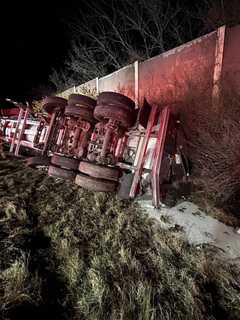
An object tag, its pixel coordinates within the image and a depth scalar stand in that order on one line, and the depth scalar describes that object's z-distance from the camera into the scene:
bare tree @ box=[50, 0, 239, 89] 9.12
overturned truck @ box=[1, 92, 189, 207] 2.98
